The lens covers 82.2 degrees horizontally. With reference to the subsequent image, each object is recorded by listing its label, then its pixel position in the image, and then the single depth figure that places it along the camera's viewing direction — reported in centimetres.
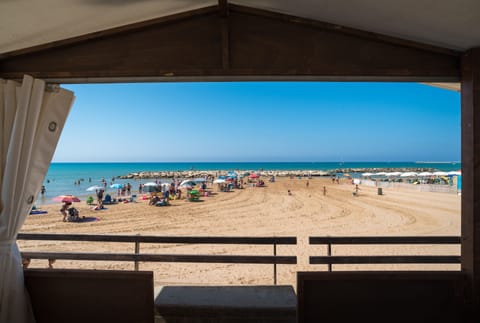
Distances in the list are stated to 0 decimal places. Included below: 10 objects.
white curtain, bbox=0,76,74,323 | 180
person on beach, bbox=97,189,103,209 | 1214
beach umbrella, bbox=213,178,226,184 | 1884
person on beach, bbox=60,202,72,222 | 936
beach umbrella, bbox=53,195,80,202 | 1029
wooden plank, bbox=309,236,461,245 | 217
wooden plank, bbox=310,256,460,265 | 209
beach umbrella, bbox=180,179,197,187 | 1856
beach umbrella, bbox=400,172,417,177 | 2475
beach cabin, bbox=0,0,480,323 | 179
